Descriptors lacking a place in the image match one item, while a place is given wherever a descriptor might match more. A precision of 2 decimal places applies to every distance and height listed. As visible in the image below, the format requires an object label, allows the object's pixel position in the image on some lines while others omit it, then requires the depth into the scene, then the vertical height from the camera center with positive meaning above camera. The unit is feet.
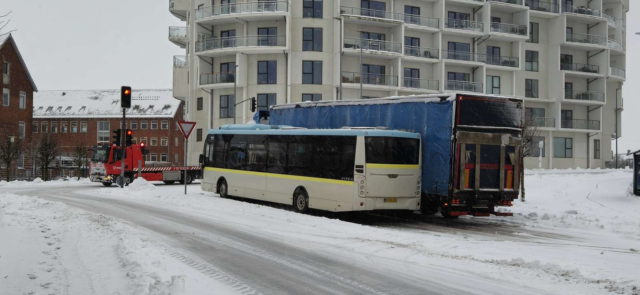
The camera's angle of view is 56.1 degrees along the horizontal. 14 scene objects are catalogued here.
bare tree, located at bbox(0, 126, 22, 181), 161.17 -0.19
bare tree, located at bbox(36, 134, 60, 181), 169.48 -0.10
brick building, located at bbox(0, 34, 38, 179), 195.21 +16.63
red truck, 119.96 -2.89
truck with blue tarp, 52.80 +0.81
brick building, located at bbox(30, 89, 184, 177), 302.86 +16.45
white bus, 53.52 -1.23
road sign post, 76.05 +3.19
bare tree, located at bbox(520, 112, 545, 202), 93.25 +4.24
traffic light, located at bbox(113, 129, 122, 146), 98.80 +2.53
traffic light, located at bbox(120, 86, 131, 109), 84.84 +7.91
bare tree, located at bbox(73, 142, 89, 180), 190.10 -0.86
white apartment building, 168.86 +30.41
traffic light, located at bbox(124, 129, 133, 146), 97.66 +2.30
